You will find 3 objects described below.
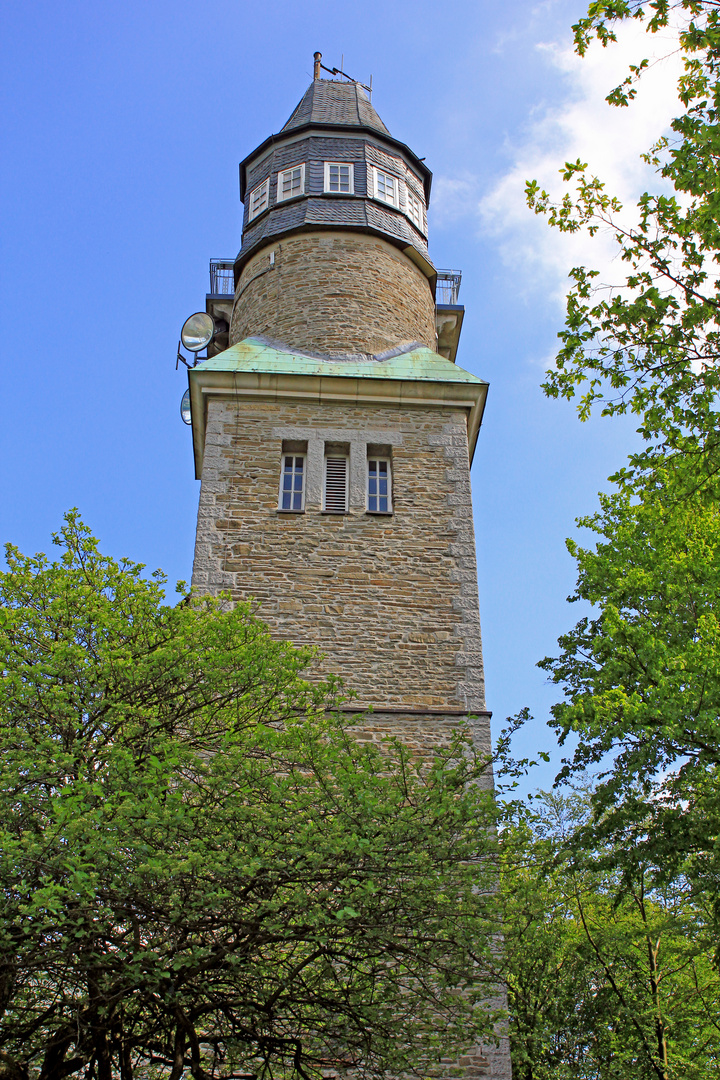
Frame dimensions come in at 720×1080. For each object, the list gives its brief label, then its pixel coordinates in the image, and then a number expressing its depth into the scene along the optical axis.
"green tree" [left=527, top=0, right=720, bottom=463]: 7.47
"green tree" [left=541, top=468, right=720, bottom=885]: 9.37
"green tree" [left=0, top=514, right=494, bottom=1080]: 6.83
